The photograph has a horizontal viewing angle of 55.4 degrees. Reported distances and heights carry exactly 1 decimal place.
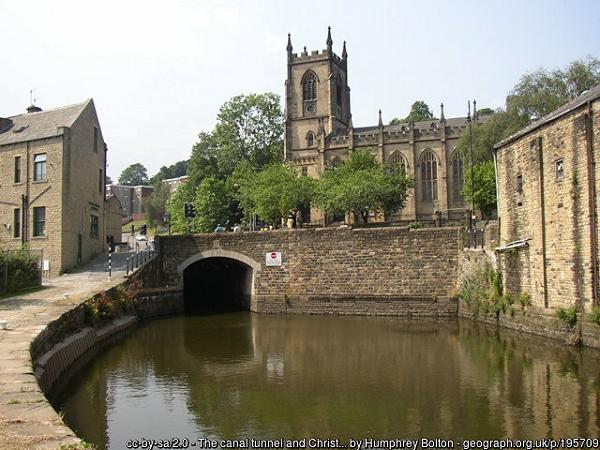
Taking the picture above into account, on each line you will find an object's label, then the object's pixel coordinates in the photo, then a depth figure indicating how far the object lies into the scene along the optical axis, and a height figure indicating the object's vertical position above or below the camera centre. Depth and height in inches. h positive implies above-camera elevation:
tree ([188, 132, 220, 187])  2357.5 +386.6
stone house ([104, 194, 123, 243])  1494.7 +96.6
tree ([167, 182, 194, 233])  2184.1 +200.0
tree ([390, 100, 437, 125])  3157.0 +766.6
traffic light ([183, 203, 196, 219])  1141.1 +84.0
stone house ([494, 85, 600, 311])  642.8 +48.4
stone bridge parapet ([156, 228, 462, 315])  1030.4 -31.6
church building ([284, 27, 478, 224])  2220.7 +441.8
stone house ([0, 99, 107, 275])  1118.4 +139.1
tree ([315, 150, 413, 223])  1603.1 +167.6
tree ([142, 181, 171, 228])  3430.9 +278.9
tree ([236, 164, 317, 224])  1647.4 +170.6
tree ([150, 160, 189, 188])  5551.2 +817.4
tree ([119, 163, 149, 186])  5846.5 +794.8
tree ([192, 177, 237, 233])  1998.0 +162.1
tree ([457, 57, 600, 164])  1283.2 +345.7
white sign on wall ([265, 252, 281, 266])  1122.5 -17.1
